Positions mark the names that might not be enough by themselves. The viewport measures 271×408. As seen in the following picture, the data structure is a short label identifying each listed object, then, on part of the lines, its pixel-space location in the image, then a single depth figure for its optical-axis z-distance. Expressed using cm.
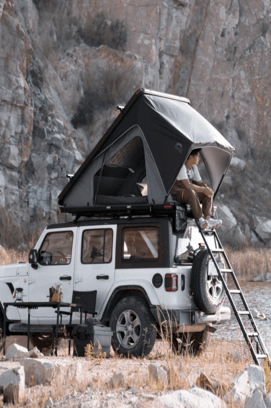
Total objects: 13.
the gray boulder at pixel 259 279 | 4745
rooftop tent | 1658
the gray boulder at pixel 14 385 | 1020
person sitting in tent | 1618
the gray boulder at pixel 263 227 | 7134
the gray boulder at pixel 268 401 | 1059
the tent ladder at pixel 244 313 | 1423
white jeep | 1525
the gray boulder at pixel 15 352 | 1391
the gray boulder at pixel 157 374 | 1124
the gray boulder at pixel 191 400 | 978
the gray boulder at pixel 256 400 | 978
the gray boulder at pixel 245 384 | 1052
